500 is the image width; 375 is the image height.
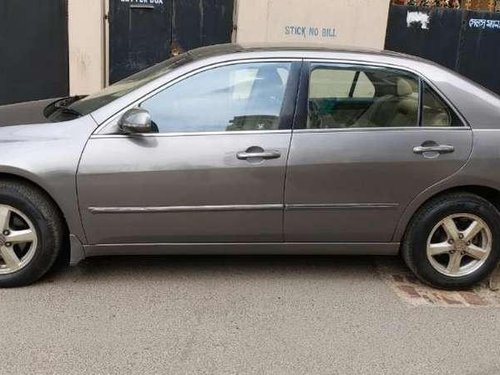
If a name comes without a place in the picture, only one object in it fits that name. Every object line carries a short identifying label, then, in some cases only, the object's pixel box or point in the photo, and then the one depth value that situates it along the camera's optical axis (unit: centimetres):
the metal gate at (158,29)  878
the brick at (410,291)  438
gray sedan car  402
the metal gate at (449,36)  953
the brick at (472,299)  434
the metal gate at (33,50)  854
